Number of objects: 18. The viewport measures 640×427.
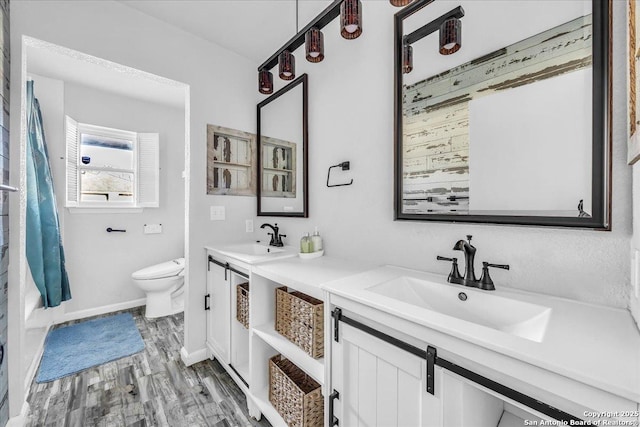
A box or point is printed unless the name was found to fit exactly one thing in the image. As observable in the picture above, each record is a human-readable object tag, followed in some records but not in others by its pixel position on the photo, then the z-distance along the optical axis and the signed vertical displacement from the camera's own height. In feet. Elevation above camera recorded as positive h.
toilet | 9.01 -2.64
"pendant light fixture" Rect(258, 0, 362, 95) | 3.76 +2.95
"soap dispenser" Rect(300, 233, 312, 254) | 5.58 -0.72
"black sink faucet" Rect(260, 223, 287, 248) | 6.95 -0.72
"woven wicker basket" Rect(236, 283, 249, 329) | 5.41 -1.94
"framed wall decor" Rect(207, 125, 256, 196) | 7.14 +1.39
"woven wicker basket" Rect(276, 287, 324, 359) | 3.87 -1.74
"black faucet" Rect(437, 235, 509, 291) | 3.29 -0.79
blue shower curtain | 6.39 -0.32
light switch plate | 7.17 -0.06
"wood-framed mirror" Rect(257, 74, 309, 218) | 6.44 +1.55
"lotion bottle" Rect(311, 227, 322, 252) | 5.68 -0.68
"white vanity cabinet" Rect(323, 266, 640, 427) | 1.71 -1.22
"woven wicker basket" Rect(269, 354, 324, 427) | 4.01 -3.02
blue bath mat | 6.54 -3.81
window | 9.32 +1.66
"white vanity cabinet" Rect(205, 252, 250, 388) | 5.77 -2.58
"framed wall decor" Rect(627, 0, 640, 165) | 2.23 +1.17
